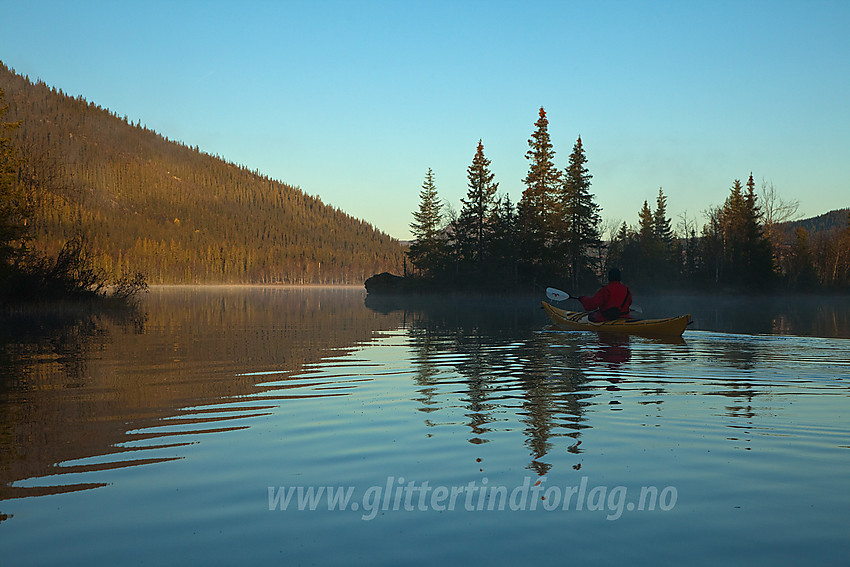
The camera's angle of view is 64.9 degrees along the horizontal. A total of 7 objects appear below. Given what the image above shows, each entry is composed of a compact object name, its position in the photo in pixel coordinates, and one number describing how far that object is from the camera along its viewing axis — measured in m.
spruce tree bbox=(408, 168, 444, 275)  79.54
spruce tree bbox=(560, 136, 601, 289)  68.56
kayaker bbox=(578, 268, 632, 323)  22.20
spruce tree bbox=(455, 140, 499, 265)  72.31
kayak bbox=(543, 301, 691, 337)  20.64
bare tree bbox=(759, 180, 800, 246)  75.94
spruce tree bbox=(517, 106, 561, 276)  67.12
